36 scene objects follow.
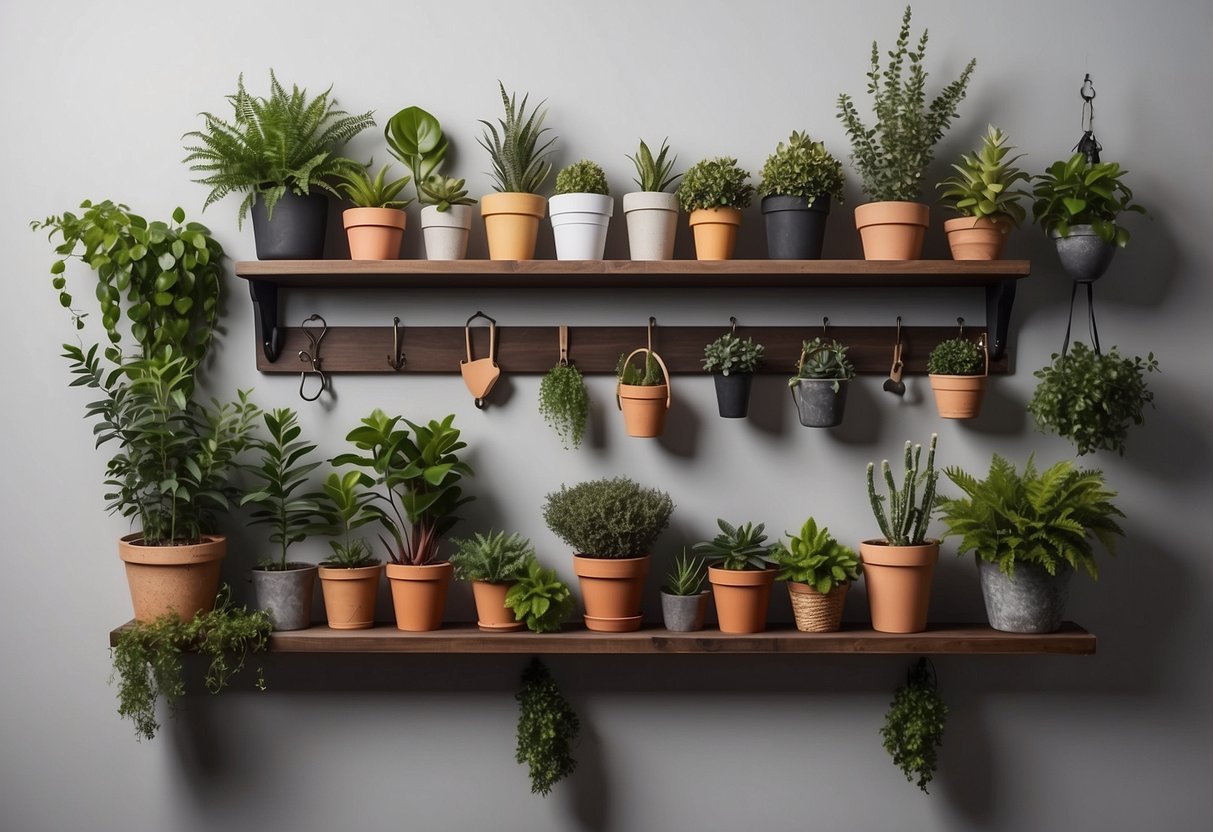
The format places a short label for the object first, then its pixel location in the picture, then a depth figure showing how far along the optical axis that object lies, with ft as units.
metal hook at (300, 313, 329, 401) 7.23
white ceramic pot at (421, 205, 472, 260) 6.81
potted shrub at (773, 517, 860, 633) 6.63
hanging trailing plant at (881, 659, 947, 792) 6.81
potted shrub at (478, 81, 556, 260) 6.79
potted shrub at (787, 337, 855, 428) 6.73
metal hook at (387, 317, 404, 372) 7.23
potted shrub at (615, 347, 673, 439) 6.85
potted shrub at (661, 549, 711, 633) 6.73
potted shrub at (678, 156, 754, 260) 6.72
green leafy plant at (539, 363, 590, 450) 6.95
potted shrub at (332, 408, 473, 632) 6.74
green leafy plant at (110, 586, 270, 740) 6.53
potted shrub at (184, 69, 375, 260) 6.81
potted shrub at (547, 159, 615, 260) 6.73
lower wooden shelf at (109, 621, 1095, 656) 6.54
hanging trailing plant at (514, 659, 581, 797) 6.84
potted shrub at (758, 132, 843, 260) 6.64
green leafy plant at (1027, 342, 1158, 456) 6.53
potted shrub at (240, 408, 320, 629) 6.81
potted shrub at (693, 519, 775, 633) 6.65
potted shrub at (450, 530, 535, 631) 6.72
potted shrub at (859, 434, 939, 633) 6.63
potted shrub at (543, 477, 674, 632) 6.64
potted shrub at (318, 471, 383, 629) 6.83
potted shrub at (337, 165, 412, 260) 6.79
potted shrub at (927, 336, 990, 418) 6.82
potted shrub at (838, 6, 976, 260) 6.68
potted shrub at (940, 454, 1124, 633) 6.42
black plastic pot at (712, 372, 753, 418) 6.82
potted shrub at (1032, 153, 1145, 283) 6.60
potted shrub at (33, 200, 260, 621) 6.70
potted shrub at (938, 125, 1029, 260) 6.59
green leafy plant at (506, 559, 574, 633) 6.61
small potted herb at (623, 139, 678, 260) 6.77
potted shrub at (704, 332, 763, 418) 6.78
